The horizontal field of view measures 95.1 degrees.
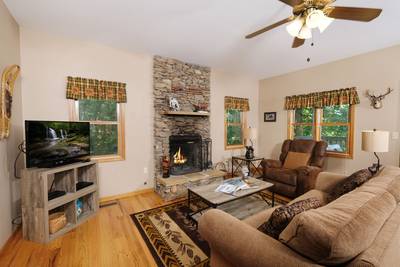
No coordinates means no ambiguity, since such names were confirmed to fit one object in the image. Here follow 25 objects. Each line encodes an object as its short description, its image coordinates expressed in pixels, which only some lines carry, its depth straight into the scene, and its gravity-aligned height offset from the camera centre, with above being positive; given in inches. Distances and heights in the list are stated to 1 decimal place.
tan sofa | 31.3 -22.1
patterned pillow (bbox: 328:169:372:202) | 70.2 -21.9
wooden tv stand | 79.0 -32.2
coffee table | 84.9 -33.0
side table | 172.1 -35.6
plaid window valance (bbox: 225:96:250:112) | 180.4 +25.3
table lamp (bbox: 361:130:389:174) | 89.8 -7.1
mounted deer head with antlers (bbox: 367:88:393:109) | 124.6 +19.0
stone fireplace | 136.9 +1.9
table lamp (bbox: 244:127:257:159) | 168.6 -8.3
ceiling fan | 61.1 +39.6
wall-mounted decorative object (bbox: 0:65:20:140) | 74.2 +14.3
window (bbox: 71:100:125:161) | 118.3 +2.4
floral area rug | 70.8 -49.1
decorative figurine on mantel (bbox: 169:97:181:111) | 141.6 +19.3
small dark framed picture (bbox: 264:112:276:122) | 192.2 +12.1
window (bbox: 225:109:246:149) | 184.5 +0.3
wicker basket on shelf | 82.1 -42.2
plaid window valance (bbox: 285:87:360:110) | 136.6 +23.5
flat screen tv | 81.9 -5.9
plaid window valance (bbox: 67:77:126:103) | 109.7 +25.6
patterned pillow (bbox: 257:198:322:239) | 42.2 -21.2
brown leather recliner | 120.0 -30.6
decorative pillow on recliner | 139.0 -25.2
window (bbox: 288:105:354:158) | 142.9 +0.9
